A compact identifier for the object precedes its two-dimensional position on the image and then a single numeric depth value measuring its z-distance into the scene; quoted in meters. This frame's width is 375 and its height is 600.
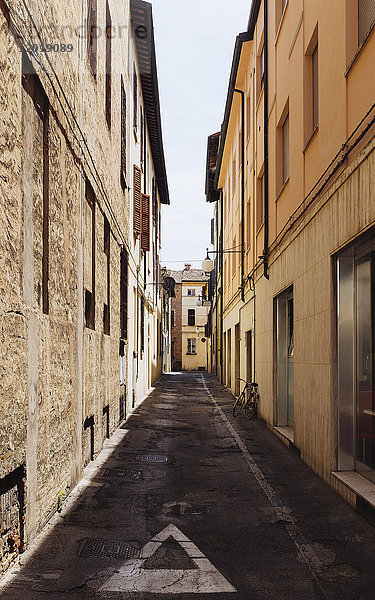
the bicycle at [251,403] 14.48
